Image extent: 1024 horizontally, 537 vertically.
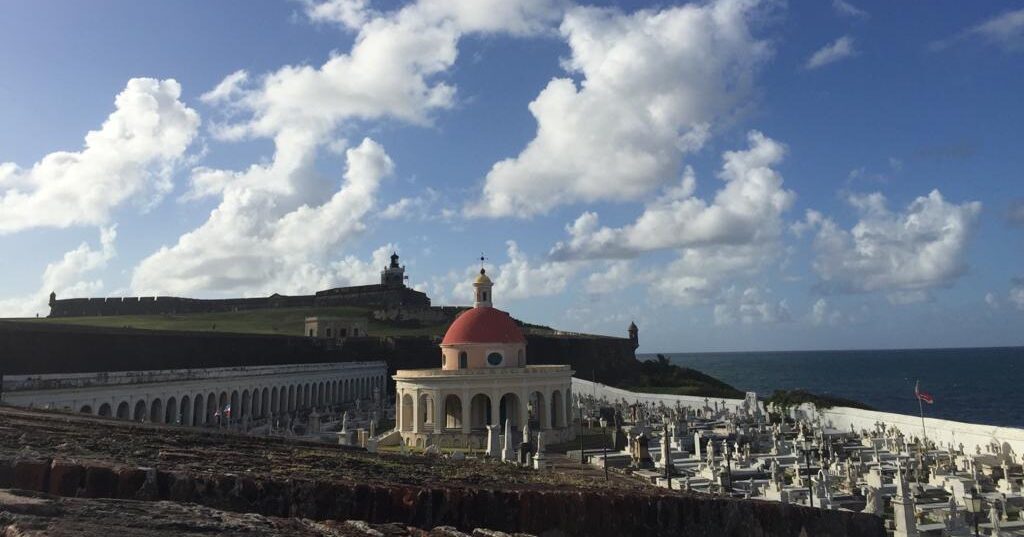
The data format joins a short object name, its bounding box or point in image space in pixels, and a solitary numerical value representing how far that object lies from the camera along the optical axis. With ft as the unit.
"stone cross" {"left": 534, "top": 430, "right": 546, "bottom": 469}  86.28
